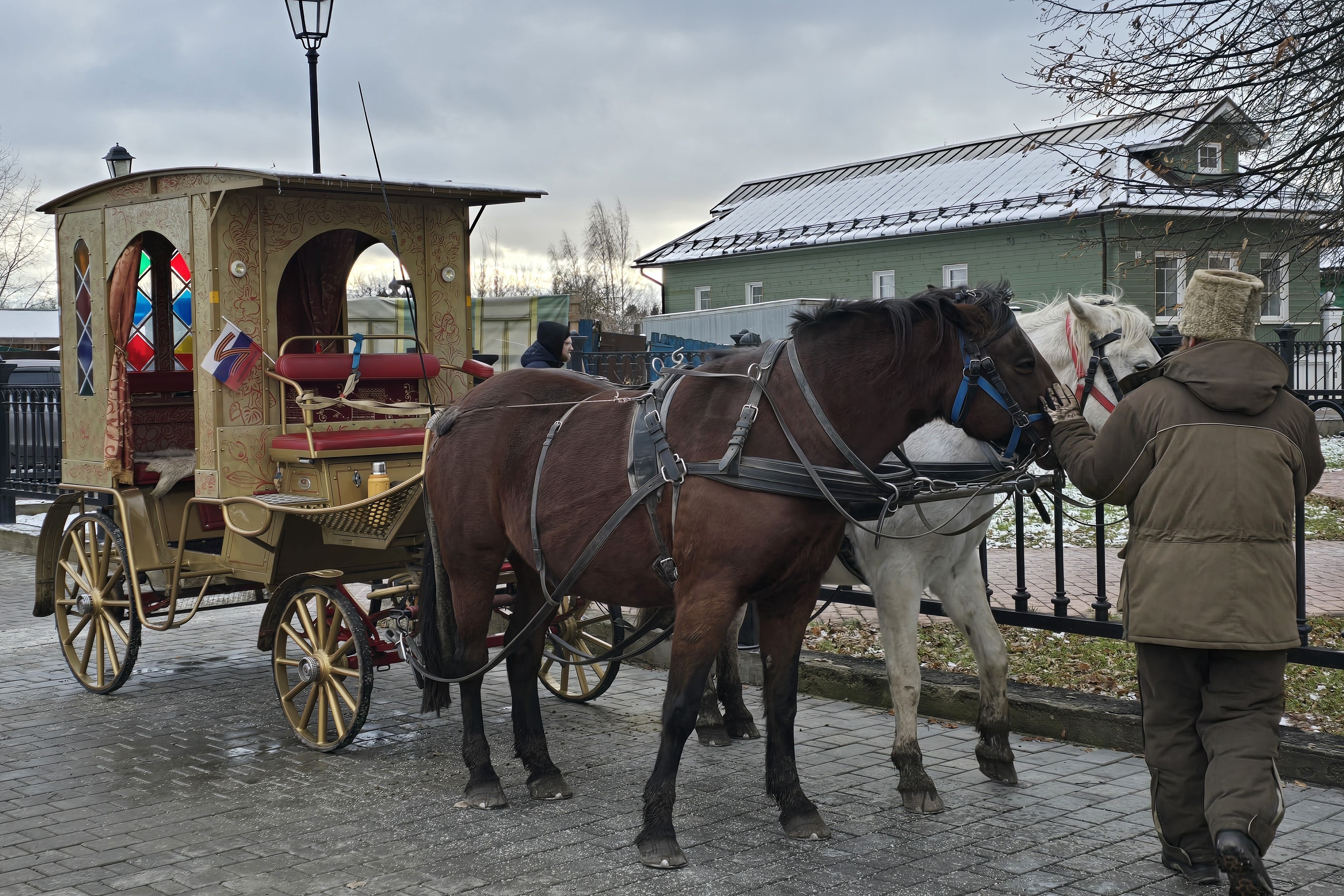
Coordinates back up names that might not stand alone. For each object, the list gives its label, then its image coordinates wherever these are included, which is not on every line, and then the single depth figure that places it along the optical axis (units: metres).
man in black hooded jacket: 7.31
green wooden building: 25.47
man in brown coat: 3.71
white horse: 5.00
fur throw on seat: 6.81
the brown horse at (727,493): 4.38
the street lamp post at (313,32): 9.11
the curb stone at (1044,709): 5.12
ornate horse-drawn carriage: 6.17
